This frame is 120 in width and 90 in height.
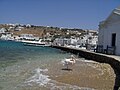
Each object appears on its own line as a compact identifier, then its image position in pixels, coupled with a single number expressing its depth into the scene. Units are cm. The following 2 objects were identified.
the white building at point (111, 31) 1253
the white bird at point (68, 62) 788
